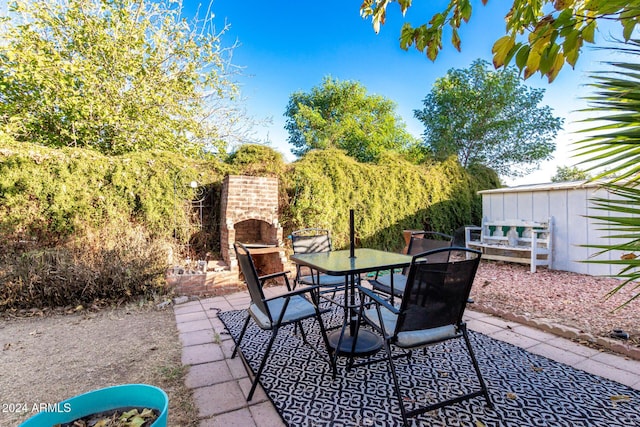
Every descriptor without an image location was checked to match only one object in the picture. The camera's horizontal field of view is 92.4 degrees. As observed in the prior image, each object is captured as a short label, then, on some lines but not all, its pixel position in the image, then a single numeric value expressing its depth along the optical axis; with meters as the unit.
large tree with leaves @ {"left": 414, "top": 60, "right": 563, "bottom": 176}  13.18
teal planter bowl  1.25
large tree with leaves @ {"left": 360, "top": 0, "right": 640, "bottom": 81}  1.13
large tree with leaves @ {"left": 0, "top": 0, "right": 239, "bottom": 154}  6.89
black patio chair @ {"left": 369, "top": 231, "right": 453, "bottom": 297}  3.03
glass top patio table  2.41
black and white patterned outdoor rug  1.81
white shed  5.55
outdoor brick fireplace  5.30
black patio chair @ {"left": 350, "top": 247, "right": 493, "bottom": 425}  1.86
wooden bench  6.04
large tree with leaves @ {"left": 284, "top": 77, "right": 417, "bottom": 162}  16.91
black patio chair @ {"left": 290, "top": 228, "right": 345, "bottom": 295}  3.48
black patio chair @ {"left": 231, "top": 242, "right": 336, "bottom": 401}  2.11
